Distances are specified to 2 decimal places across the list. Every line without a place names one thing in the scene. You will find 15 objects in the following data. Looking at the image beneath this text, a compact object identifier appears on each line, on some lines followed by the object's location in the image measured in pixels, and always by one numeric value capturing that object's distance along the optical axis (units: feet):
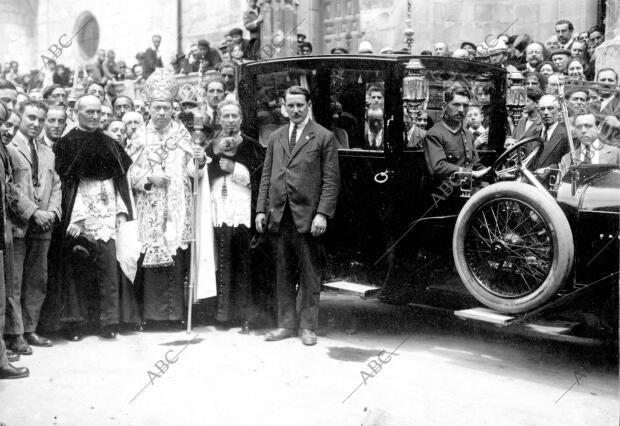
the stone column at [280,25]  42.29
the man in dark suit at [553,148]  19.88
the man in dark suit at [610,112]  16.98
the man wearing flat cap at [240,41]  41.91
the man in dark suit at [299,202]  19.25
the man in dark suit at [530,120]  23.11
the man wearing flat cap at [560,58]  29.43
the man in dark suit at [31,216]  18.29
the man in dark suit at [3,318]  16.01
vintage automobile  15.75
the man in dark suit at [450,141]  18.54
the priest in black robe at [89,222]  19.77
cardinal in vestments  20.59
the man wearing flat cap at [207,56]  45.30
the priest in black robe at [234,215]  20.85
